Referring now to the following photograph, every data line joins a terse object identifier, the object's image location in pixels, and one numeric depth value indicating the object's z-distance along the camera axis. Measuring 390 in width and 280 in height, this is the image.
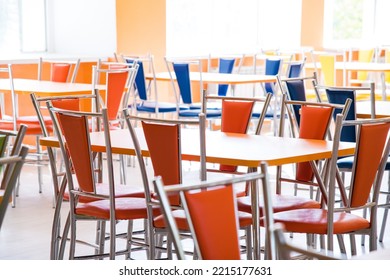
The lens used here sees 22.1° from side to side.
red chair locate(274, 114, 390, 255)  3.73
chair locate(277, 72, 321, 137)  5.54
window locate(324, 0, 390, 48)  13.88
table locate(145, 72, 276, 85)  7.93
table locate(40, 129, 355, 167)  3.67
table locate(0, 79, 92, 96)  6.50
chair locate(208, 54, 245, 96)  9.33
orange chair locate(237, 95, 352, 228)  4.14
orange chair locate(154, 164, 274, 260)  2.34
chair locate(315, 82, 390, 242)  5.15
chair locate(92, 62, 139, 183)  6.66
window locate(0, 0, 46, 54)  9.28
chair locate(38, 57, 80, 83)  7.64
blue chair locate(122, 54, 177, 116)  8.29
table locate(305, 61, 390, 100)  9.44
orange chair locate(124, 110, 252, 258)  3.73
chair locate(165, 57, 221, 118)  7.92
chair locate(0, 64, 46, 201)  6.61
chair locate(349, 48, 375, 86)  11.66
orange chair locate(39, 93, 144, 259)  4.25
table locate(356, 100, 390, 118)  5.32
